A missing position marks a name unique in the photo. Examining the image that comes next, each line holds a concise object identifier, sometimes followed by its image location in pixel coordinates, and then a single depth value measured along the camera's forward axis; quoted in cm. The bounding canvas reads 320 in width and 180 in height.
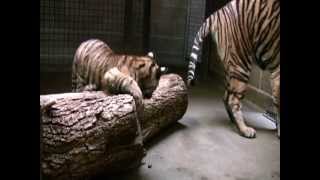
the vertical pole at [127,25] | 555
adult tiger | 328
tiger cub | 268
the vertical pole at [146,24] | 536
